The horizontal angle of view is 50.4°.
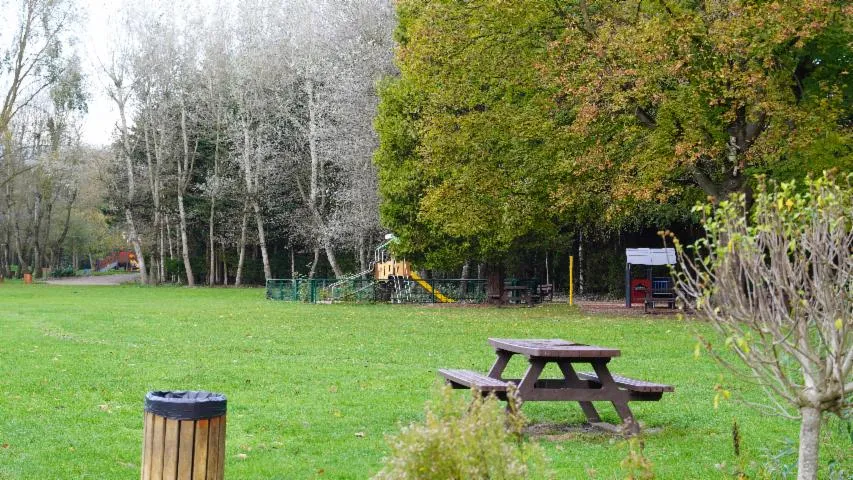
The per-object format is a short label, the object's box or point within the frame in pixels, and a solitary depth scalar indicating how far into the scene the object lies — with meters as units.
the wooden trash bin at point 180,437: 4.73
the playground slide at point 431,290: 33.53
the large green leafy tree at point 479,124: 23.52
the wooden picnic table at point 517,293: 31.09
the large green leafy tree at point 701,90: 19.95
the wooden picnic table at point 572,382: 7.69
